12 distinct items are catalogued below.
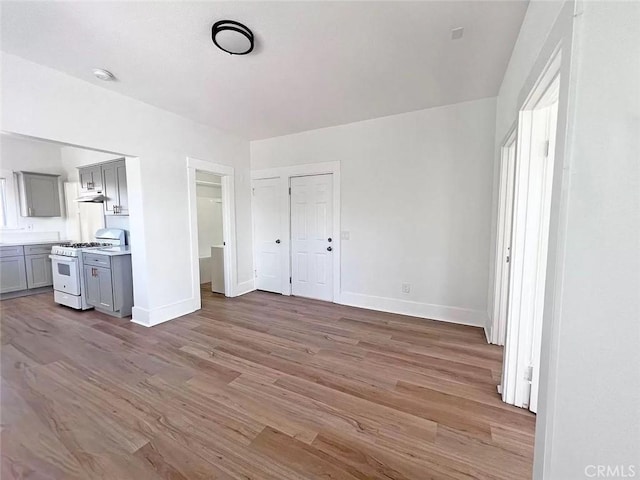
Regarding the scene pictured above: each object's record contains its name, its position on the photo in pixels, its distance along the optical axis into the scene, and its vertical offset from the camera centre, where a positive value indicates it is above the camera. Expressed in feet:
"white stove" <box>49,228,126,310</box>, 12.50 -2.47
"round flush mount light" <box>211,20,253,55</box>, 5.90 +4.44
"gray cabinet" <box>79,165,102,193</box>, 13.78 +2.42
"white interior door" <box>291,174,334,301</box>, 13.46 -0.79
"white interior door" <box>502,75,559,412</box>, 5.57 -0.57
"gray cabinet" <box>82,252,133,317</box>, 11.53 -2.78
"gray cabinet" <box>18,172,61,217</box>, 15.65 +1.75
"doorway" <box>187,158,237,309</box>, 12.30 -0.39
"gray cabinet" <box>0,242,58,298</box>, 14.37 -2.77
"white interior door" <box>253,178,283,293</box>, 14.99 -0.73
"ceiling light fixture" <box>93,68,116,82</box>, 7.89 +4.68
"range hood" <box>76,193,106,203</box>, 13.60 +1.33
